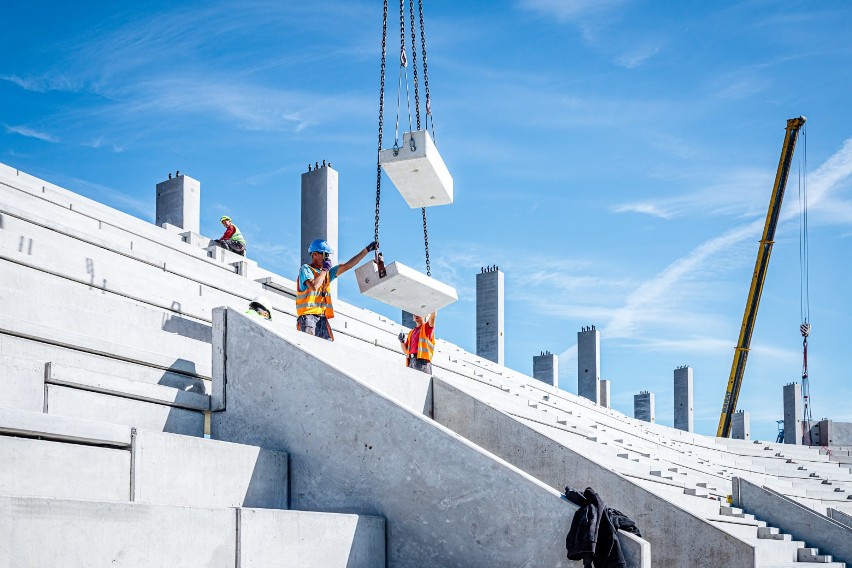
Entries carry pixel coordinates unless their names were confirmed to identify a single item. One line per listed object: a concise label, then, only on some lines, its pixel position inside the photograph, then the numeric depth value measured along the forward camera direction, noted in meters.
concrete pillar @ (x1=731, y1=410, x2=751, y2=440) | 40.06
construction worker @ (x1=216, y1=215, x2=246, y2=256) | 15.63
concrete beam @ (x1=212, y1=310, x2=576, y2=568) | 6.29
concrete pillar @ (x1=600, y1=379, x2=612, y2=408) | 35.72
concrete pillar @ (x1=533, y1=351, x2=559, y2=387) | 32.34
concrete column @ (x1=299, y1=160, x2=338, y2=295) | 18.77
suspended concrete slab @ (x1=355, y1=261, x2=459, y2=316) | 10.25
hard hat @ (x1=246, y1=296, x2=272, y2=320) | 9.02
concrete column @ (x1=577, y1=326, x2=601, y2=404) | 32.81
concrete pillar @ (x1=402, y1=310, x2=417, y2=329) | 25.22
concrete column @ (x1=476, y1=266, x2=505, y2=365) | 26.28
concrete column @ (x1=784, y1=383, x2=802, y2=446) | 35.91
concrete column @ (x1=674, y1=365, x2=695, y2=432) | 36.81
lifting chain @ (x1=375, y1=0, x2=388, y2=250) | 10.83
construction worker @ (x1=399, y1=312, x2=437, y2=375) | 11.97
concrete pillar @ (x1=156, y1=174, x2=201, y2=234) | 19.50
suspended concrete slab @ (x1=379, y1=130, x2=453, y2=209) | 9.96
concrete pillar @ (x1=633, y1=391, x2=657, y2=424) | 39.09
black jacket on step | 6.00
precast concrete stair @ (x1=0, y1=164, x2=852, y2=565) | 6.22
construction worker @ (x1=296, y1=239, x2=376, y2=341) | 10.13
